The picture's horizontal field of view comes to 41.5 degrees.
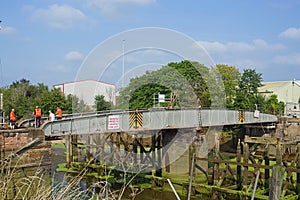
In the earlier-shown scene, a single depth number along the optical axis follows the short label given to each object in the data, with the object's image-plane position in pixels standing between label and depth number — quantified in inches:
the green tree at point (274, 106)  1862.8
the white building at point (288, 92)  2390.5
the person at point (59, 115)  732.5
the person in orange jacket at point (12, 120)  697.8
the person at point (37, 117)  644.5
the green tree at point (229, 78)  1636.3
